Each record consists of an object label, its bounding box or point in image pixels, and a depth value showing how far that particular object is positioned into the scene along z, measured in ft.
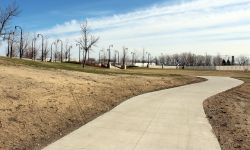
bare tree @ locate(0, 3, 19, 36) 81.18
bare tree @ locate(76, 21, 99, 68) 106.82
